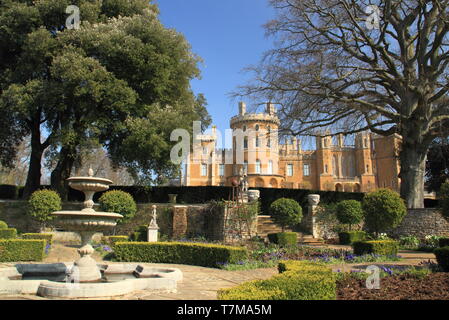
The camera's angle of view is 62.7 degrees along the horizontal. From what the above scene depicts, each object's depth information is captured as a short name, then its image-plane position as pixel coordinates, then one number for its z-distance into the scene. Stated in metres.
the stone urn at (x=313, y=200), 19.35
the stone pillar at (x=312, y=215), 19.06
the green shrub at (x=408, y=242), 15.54
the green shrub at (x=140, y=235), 15.86
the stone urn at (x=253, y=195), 18.61
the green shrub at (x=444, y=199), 13.45
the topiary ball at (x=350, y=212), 17.44
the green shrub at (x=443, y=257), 8.03
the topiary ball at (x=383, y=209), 14.14
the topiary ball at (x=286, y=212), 17.30
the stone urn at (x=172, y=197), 21.72
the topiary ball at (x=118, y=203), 16.59
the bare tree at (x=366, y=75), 15.80
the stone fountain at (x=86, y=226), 6.98
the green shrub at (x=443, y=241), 12.48
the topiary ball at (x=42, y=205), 15.66
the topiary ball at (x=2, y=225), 14.02
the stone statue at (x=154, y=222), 14.69
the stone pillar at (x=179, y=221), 18.14
